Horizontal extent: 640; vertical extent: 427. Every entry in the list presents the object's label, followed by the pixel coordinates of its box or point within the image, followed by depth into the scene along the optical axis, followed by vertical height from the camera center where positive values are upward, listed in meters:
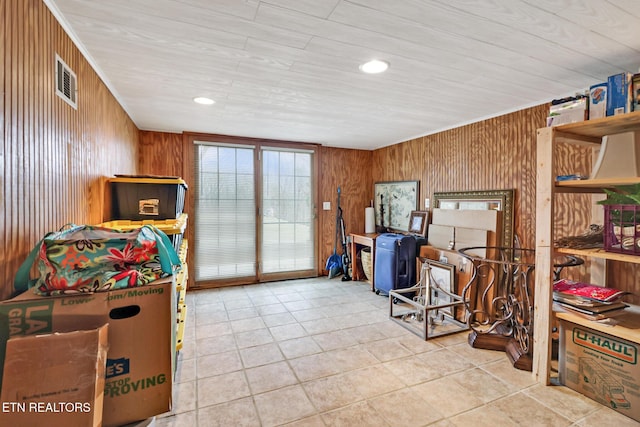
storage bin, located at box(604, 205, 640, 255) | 1.78 -0.13
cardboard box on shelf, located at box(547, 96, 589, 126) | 1.98 +0.67
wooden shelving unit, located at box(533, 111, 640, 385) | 1.99 -0.12
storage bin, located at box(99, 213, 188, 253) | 1.93 -0.12
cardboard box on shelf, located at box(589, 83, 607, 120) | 1.89 +0.70
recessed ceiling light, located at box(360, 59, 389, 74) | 1.98 +0.98
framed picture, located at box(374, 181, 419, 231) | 4.35 +0.08
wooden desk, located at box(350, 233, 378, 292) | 4.54 -0.60
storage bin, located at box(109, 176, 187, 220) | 2.22 +0.08
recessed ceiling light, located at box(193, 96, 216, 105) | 2.71 +1.00
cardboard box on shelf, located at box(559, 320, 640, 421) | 1.72 -1.00
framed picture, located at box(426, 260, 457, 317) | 3.24 -0.87
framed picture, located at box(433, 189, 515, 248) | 3.00 +0.06
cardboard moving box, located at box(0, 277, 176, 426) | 0.97 -0.43
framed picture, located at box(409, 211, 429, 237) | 3.99 -0.20
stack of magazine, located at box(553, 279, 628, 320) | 1.88 -0.62
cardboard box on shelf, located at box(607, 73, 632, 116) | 1.78 +0.70
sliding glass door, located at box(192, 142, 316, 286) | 4.26 -0.09
